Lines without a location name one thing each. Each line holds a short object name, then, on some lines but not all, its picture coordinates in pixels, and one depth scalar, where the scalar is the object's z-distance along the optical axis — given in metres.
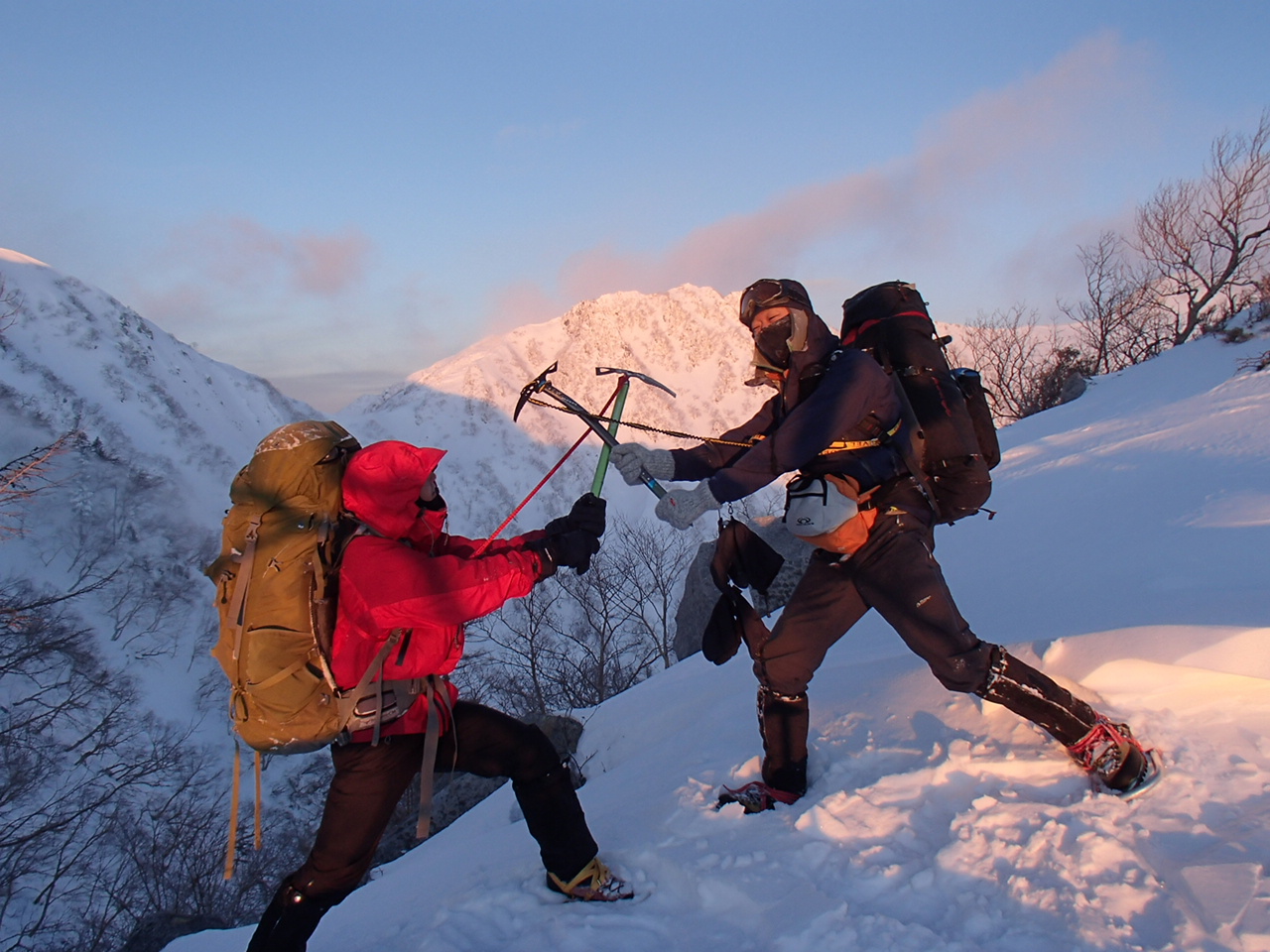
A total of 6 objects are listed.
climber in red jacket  2.35
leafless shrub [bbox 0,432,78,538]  8.00
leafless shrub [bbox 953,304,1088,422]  22.06
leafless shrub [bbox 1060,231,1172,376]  22.06
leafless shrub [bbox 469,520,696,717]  19.66
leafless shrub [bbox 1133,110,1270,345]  19.42
